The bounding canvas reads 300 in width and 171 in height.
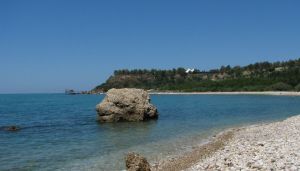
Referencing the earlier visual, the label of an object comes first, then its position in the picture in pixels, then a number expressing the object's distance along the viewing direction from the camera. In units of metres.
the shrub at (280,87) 152.38
